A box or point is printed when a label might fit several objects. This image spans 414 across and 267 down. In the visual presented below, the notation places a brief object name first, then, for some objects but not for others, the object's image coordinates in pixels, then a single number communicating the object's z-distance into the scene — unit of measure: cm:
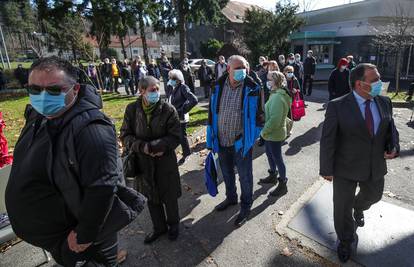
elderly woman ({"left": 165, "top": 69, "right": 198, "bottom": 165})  573
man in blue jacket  367
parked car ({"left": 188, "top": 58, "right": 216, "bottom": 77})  2551
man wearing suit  289
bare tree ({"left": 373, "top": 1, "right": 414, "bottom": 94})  1318
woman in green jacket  444
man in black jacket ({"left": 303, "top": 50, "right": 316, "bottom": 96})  1297
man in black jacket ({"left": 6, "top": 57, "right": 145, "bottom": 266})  184
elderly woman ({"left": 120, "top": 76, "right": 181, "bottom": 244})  327
